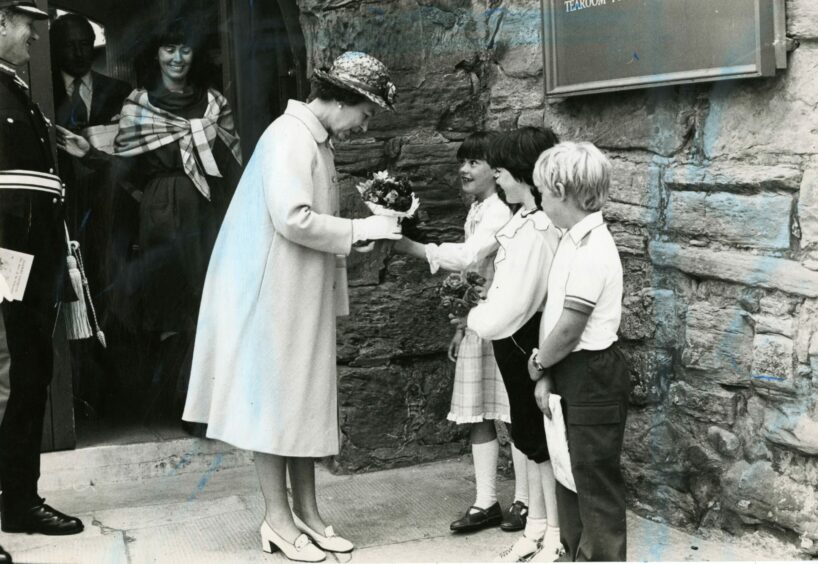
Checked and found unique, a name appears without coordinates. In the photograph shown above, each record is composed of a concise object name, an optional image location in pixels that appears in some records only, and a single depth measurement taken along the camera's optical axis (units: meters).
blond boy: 3.22
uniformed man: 4.11
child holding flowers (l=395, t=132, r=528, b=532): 4.25
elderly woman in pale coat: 3.82
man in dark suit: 5.04
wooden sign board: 3.53
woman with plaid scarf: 5.21
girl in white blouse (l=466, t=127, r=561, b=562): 3.62
